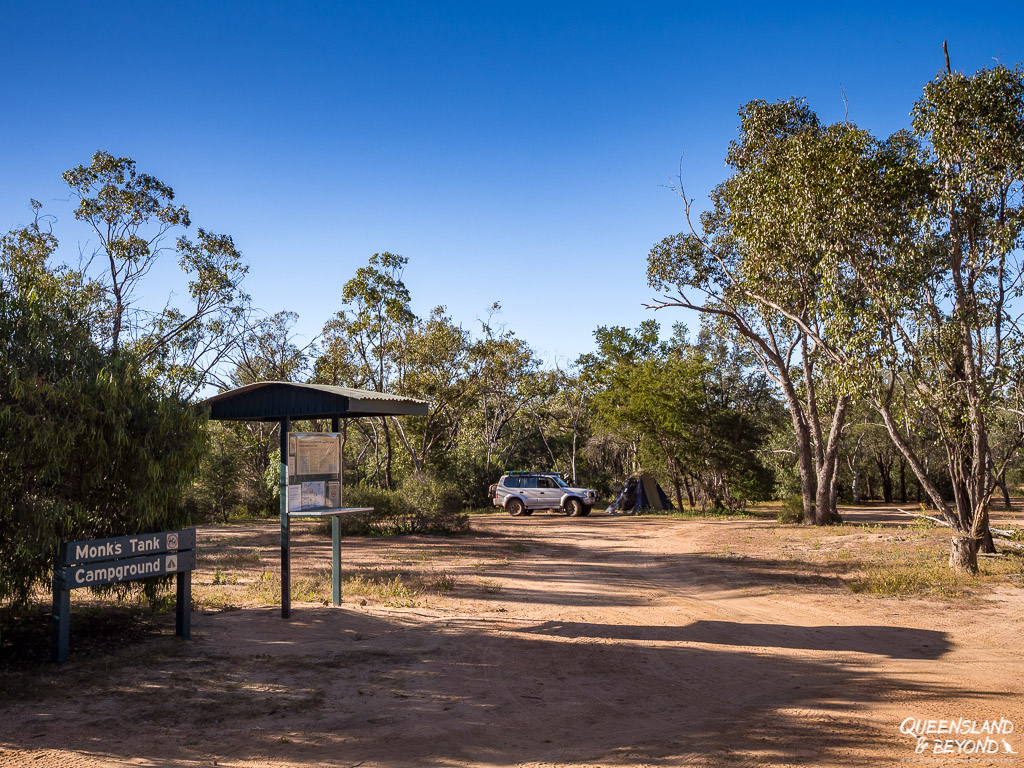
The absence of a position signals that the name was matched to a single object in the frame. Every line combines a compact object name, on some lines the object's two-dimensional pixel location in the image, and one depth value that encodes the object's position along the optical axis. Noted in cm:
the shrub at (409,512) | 1916
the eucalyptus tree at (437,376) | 2783
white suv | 2748
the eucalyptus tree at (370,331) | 2691
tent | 2980
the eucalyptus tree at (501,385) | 3072
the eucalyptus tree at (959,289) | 1098
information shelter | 871
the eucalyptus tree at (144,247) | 1905
